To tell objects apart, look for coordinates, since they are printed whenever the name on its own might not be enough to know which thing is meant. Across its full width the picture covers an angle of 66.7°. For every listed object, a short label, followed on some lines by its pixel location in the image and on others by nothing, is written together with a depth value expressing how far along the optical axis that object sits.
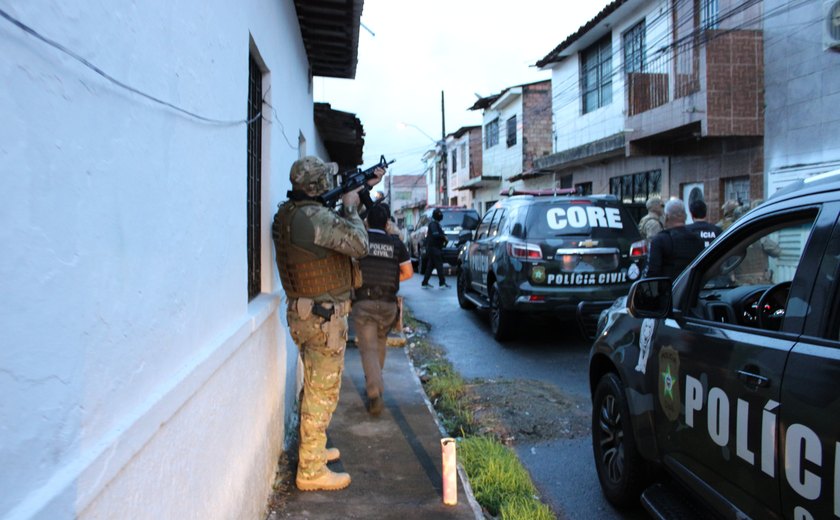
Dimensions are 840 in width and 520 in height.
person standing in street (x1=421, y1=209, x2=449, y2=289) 14.18
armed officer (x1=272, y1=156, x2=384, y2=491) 3.62
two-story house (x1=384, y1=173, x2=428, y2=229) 72.06
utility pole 35.71
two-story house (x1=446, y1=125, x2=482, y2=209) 35.25
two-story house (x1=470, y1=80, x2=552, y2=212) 25.98
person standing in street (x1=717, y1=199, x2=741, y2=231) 8.62
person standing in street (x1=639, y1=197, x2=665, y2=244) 8.39
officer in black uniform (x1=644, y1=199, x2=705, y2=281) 5.65
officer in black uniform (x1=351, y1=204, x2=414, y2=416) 5.13
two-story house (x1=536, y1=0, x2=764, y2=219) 11.75
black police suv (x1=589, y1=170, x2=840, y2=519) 2.00
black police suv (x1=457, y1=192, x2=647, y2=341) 7.48
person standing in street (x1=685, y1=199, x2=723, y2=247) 5.71
